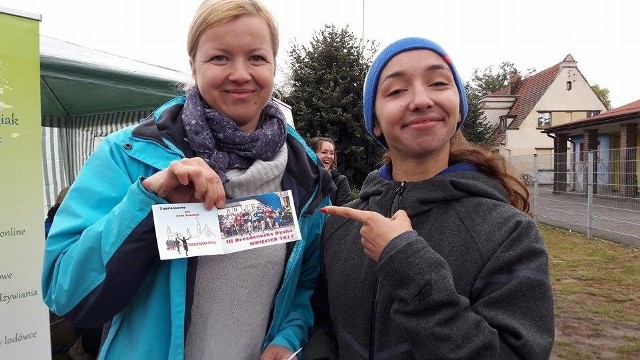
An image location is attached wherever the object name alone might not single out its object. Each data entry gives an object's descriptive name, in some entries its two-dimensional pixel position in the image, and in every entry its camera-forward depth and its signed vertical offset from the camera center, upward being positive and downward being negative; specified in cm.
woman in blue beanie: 120 -20
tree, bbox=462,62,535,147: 6188 +1185
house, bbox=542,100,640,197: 1170 +97
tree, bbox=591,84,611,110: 5955 +962
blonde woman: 132 -12
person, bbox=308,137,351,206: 553 +21
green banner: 300 -11
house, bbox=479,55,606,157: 3173 +415
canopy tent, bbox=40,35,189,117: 390 +86
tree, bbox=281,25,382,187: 1210 +191
